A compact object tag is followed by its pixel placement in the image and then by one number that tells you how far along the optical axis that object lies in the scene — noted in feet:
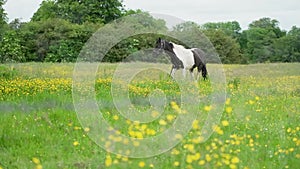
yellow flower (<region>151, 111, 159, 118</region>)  32.97
